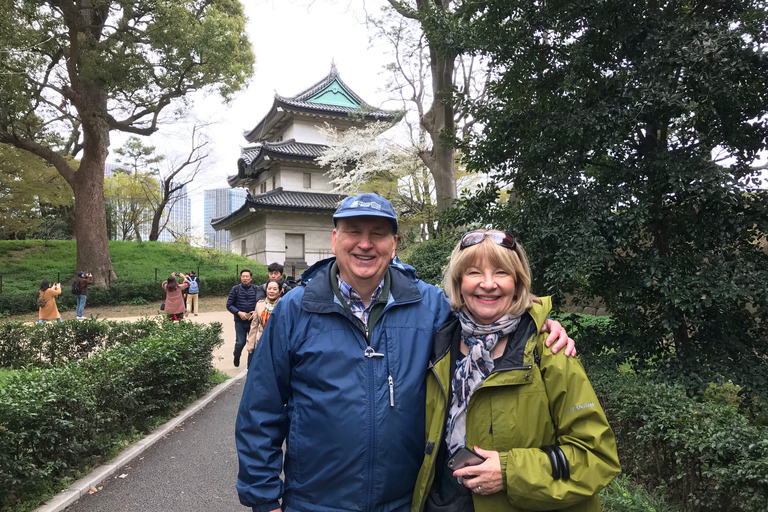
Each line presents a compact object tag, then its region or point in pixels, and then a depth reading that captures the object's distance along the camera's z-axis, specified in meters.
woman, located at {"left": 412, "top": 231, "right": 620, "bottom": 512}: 1.56
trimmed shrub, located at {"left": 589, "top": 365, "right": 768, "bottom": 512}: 2.51
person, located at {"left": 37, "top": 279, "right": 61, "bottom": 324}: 13.36
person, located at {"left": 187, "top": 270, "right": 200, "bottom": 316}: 17.61
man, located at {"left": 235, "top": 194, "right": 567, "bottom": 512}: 1.81
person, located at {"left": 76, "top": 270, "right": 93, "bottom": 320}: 17.23
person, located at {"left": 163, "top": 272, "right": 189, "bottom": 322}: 12.38
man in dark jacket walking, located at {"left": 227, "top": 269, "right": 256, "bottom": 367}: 8.21
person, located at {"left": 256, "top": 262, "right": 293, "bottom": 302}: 7.67
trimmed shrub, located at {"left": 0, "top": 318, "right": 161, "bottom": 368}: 8.30
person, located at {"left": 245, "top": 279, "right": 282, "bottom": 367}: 7.05
